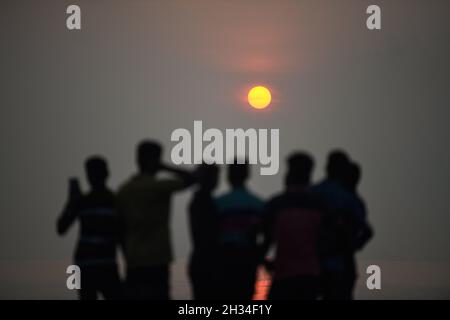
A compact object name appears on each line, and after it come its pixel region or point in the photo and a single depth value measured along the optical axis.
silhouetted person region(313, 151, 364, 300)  18.00
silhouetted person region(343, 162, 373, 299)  18.42
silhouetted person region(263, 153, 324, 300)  16.81
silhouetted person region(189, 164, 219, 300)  17.23
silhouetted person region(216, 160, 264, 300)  17.16
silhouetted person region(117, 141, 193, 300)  17.09
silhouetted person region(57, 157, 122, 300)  18.11
